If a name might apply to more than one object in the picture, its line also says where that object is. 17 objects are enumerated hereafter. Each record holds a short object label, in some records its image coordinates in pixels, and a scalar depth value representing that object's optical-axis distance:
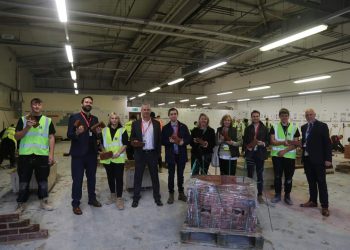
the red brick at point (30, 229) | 2.77
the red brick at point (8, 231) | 2.70
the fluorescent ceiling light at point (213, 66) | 8.48
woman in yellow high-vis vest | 3.84
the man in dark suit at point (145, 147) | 3.87
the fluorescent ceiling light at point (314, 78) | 9.49
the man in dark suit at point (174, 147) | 4.04
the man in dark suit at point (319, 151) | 3.64
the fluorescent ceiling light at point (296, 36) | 4.84
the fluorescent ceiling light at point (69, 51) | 6.66
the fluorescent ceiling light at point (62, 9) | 3.94
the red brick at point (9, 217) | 2.86
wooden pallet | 2.62
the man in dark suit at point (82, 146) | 3.47
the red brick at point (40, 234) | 2.77
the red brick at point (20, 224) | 2.80
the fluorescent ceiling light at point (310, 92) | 11.57
